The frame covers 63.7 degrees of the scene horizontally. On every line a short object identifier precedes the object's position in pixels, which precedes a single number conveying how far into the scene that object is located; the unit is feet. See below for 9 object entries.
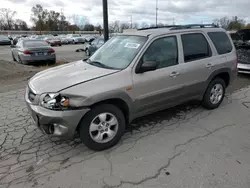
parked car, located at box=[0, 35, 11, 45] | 102.99
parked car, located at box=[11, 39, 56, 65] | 32.73
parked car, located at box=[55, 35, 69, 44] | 123.36
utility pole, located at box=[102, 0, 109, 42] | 19.62
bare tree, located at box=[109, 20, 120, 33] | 205.26
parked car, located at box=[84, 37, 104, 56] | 43.12
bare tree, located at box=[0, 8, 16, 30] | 276.08
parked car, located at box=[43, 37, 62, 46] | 104.53
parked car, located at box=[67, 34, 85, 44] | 124.77
